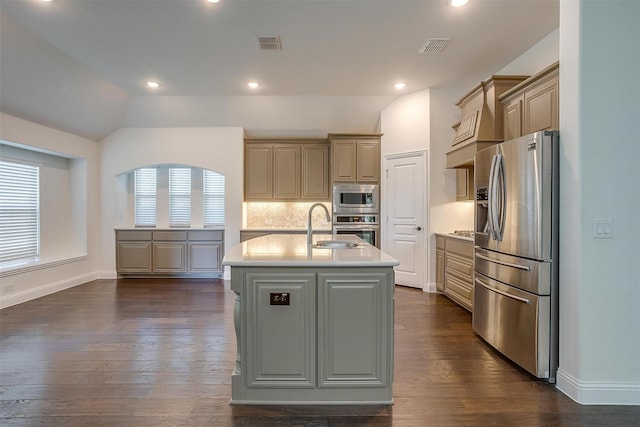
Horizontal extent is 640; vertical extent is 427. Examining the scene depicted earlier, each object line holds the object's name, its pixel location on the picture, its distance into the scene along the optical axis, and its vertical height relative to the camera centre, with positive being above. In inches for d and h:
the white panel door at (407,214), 194.1 -1.9
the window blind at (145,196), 242.7 +11.2
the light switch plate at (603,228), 80.6 -4.2
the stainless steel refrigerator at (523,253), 89.0 -12.4
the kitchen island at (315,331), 78.3 -29.2
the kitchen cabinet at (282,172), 234.8 +28.4
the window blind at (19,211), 178.7 -0.1
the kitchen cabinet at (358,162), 223.3 +33.9
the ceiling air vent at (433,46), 136.1 +71.7
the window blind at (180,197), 244.5 +10.6
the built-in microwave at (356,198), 220.2 +8.9
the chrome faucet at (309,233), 109.0 -7.7
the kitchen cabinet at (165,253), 229.0 -29.8
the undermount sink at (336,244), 112.6 -11.8
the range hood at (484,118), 139.1 +41.5
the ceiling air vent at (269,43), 134.1 +71.8
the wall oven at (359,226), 218.4 -10.1
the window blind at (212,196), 245.0 +11.0
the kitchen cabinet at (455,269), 149.5 -29.4
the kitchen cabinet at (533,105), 108.7 +39.6
